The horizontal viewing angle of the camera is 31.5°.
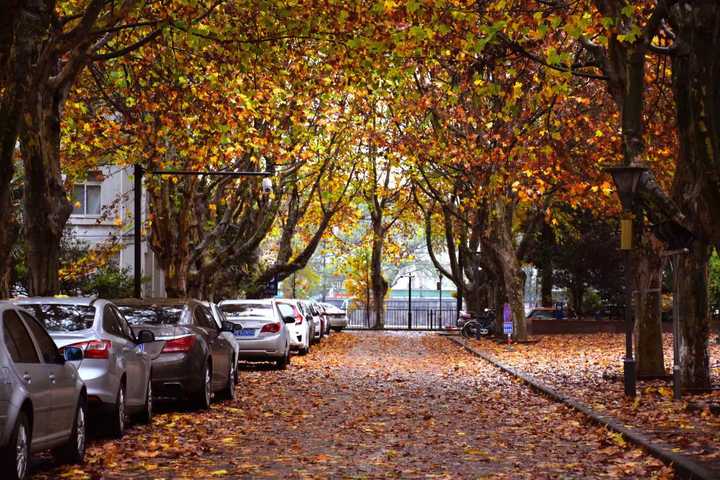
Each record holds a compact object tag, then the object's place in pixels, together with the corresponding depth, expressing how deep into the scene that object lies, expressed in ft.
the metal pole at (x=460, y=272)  198.27
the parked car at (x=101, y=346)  44.50
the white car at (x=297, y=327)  119.85
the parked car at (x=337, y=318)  220.23
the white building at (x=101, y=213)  183.83
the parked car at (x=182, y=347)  57.00
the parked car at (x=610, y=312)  188.37
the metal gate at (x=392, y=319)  265.91
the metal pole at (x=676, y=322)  59.31
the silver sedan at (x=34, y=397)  30.60
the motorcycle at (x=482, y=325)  167.12
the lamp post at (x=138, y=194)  97.45
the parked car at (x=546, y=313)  182.14
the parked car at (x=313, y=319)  141.49
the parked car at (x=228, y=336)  68.09
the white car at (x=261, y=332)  95.09
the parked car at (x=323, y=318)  170.78
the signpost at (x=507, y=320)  137.28
